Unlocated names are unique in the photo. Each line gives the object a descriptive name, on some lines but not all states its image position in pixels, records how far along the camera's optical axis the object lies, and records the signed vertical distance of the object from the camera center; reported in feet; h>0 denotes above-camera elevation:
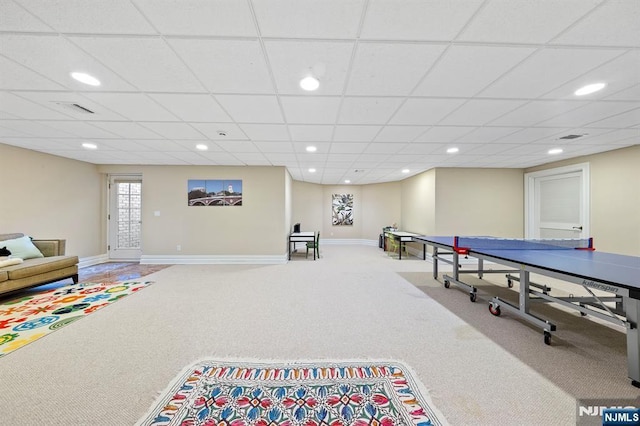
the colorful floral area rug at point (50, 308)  8.27 -4.22
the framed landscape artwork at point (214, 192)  20.68 +1.88
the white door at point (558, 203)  16.66 +0.86
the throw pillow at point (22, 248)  12.71 -1.91
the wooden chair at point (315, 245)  22.72 -3.14
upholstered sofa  11.06 -2.82
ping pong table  5.97 -1.71
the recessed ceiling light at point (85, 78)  7.03 +4.14
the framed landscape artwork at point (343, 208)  33.04 +0.77
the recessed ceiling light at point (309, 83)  7.16 +4.07
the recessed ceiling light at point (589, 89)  7.45 +4.06
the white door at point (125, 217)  21.25 -0.33
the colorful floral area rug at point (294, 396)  4.95 -4.30
